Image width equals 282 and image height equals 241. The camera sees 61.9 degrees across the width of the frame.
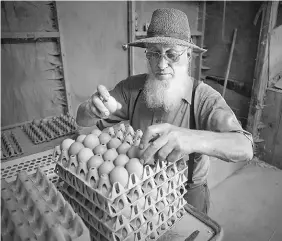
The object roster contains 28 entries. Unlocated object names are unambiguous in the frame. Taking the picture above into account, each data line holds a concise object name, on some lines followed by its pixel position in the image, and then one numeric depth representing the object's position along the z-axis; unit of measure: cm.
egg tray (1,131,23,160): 193
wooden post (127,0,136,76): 322
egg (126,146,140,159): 91
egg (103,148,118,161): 90
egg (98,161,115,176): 83
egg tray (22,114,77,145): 221
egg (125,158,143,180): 83
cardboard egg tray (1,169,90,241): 71
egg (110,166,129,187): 79
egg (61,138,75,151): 99
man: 96
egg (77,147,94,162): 90
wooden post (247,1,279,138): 323
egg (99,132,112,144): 103
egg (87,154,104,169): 87
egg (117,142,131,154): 94
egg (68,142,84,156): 95
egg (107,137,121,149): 99
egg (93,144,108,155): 95
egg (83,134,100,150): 99
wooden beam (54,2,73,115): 271
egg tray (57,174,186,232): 79
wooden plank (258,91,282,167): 347
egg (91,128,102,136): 107
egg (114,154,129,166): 87
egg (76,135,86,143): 101
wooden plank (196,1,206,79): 430
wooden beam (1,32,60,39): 232
